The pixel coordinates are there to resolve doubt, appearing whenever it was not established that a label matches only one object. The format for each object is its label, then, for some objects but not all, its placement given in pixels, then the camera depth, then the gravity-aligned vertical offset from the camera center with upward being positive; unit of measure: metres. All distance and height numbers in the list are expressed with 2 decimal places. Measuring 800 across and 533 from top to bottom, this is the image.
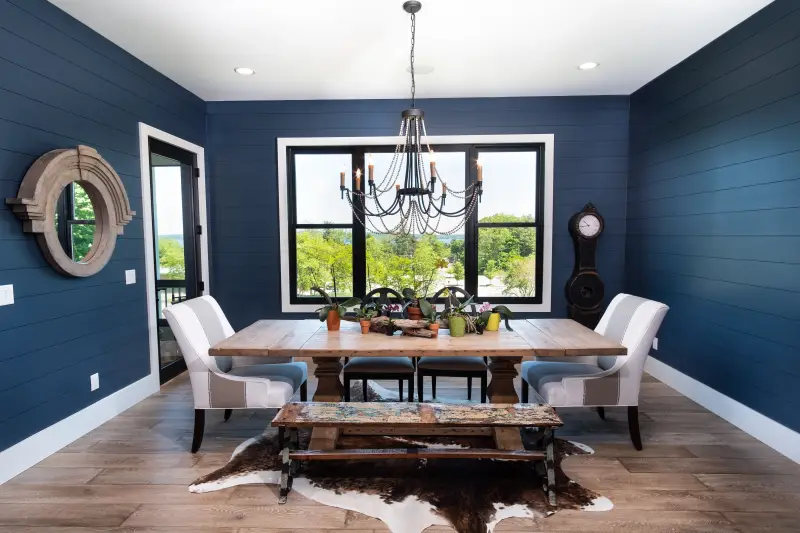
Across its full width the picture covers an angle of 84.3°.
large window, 4.62 +0.05
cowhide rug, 2.01 -1.23
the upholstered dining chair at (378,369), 3.04 -0.88
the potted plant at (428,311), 2.77 -0.44
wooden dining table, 2.37 -0.58
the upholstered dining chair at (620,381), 2.51 -0.80
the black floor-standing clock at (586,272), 4.36 -0.32
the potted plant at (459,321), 2.63 -0.48
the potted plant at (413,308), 2.86 -0.44
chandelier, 4.48 +0.35
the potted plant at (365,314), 2.77 -0.48
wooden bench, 2.10 -0.87
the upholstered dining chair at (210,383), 2.54 -0.82
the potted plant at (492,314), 2.81 -0.47
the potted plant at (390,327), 2.70 -0.52
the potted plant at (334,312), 2.86 -0.46
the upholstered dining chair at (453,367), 3.01 -0.87
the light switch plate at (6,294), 2.32 -0.28
